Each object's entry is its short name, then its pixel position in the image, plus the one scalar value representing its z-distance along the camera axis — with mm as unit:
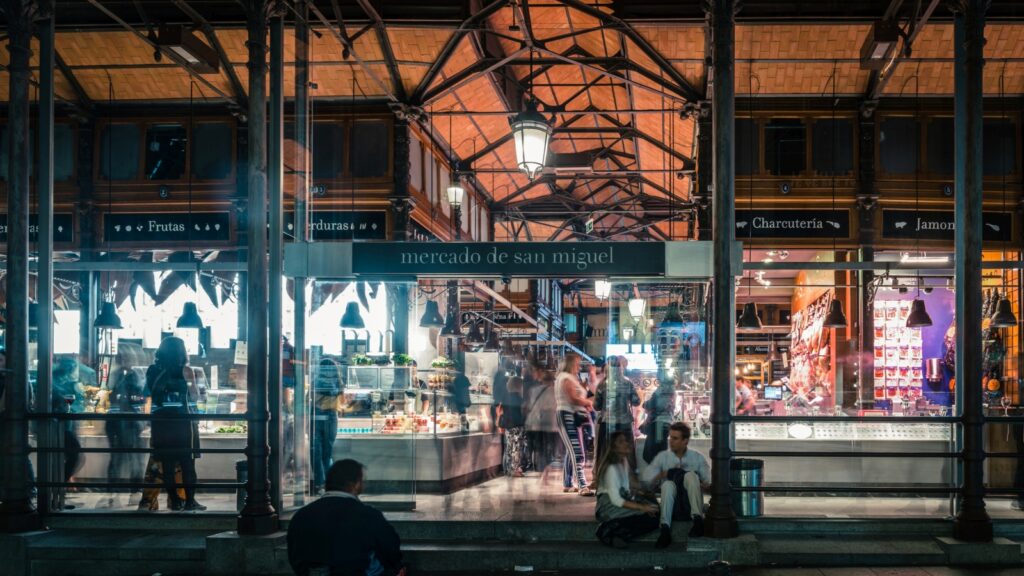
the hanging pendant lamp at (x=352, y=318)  10523
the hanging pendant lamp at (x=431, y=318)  12658
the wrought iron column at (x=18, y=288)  9227
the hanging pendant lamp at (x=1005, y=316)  12719
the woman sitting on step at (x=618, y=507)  9008
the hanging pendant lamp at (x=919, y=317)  12789
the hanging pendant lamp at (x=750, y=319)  14827
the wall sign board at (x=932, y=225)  13883
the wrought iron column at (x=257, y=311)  9008
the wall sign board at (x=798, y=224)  13953
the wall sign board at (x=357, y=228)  14594
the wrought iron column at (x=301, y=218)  9836
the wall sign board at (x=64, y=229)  14812
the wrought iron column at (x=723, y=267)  8922
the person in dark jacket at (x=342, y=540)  5895
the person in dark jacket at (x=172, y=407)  10055
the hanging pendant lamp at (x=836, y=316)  13641
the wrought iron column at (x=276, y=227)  9352
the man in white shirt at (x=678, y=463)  9508
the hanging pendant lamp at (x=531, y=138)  10125
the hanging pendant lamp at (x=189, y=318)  12602
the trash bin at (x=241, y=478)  9898
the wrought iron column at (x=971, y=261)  9000
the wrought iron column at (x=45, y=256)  9609
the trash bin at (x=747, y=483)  9672
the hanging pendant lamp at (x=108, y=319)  13320
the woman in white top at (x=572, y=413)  11633
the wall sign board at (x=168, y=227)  14461
